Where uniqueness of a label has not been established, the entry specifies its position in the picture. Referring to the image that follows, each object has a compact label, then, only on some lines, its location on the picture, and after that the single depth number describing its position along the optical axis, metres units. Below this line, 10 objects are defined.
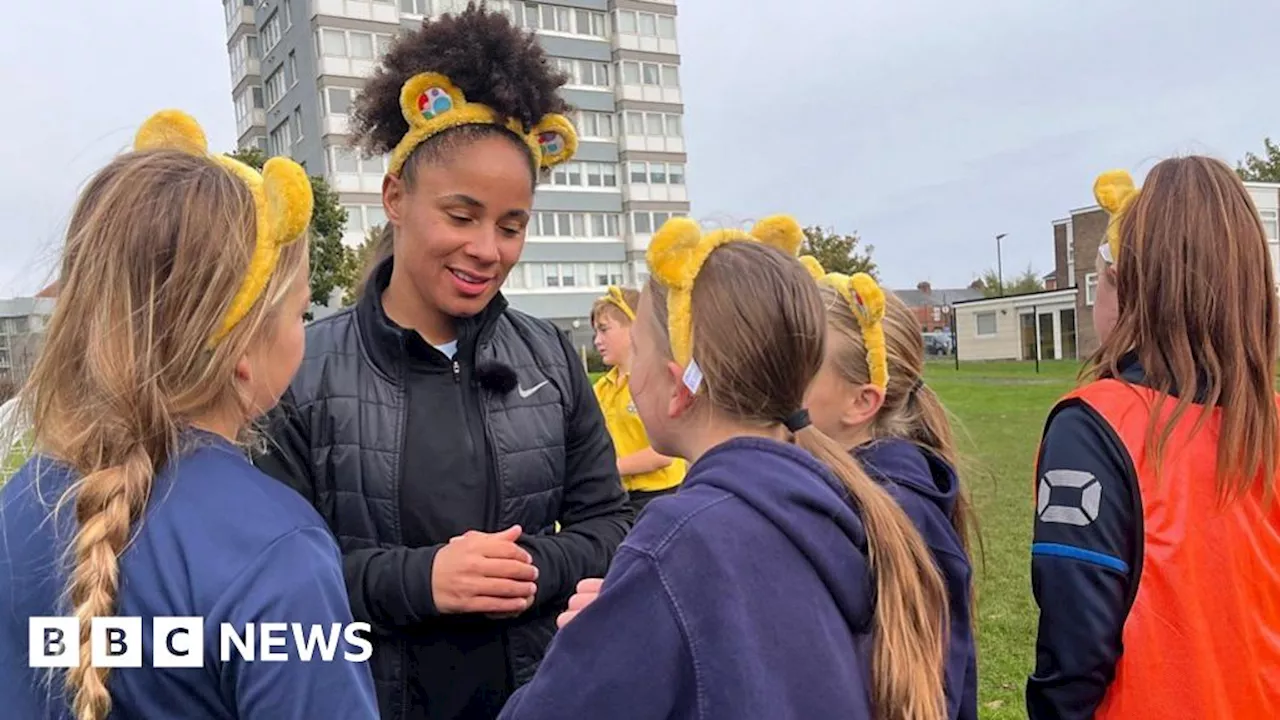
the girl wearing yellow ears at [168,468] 1.27
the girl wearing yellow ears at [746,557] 1.41
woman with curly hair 1.98
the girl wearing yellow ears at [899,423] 2.19
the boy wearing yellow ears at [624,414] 5.77
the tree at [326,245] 22.98
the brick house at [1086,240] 33.47
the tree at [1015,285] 62.31
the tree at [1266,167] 39.88
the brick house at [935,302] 69.81
